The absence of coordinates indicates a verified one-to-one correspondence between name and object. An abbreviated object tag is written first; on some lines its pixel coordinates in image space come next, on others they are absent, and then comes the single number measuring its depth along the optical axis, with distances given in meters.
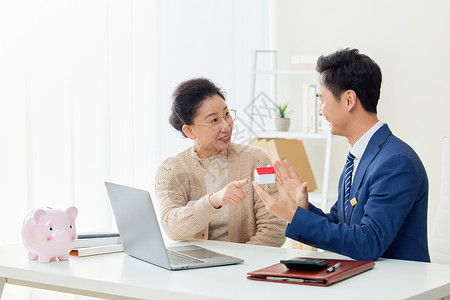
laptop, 2.77
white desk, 2.54
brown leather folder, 2.58
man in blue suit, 2.80
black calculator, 2.65
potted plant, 4.62
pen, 2.63
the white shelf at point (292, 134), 4.43
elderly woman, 3.36
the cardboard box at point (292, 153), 4.47
